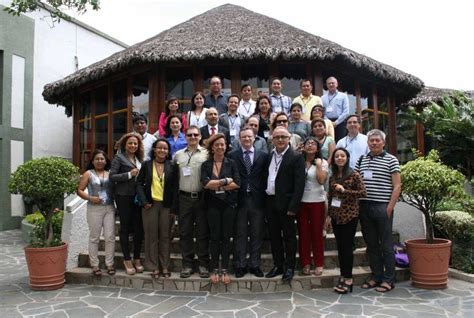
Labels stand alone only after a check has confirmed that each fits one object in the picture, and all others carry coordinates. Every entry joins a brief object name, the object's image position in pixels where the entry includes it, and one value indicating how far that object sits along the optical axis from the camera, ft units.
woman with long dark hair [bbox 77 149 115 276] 17.51
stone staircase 16.40
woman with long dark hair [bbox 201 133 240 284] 16.14
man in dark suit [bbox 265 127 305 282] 15.78
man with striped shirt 16.08
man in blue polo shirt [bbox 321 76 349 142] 22.88
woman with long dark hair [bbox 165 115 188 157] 19.38
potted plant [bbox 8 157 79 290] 17.26
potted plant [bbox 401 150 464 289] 16.62
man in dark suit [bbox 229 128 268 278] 16.48
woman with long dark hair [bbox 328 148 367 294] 15.80
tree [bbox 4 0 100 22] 18.35
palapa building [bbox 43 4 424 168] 26.61
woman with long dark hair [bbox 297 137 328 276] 16.28
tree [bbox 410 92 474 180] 29.50
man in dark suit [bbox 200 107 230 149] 18.83
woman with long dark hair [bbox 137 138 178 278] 16.78
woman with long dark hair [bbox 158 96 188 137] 20.71
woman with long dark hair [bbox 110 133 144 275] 17.21
